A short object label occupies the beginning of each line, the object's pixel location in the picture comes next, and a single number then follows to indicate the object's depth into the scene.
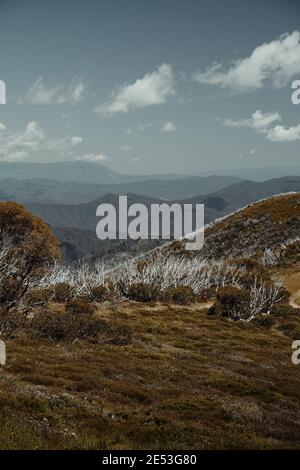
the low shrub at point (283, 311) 49.83
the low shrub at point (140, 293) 51.97
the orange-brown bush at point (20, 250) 27.11
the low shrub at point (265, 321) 45.34
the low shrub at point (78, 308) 34.56
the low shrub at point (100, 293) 46.53
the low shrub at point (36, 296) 31.31
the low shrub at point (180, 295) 53.66
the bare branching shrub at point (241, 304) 47.56
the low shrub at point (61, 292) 41.94
